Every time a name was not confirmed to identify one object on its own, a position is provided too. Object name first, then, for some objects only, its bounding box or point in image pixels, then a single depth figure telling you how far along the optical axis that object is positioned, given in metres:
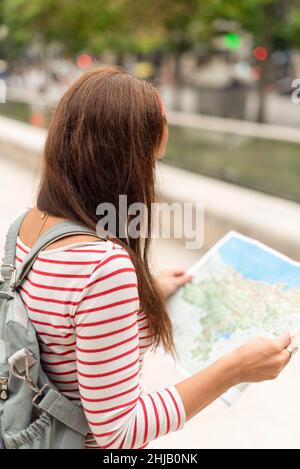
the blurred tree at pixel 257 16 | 13.98
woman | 1.07
